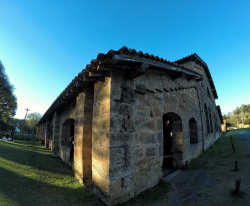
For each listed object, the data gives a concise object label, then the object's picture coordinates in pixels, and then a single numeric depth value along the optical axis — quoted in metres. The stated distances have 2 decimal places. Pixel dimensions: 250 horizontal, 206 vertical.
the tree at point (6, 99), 19.67
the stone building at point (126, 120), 3.21
